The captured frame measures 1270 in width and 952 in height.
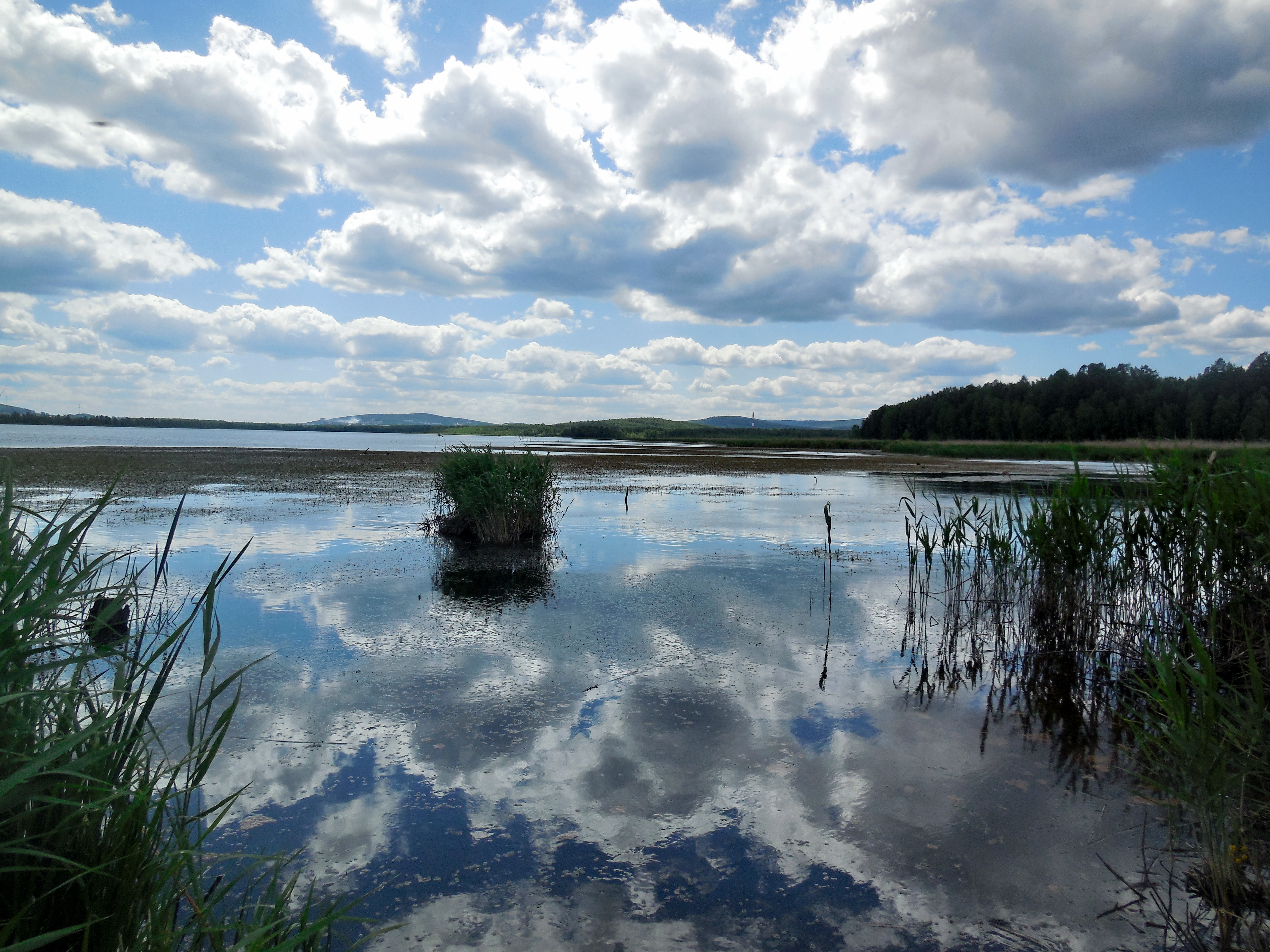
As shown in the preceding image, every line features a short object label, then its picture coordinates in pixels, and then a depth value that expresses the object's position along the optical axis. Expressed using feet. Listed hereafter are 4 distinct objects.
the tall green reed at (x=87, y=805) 6.52
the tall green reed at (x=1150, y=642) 10.94
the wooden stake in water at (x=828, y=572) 21.96
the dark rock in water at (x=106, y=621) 7.59
